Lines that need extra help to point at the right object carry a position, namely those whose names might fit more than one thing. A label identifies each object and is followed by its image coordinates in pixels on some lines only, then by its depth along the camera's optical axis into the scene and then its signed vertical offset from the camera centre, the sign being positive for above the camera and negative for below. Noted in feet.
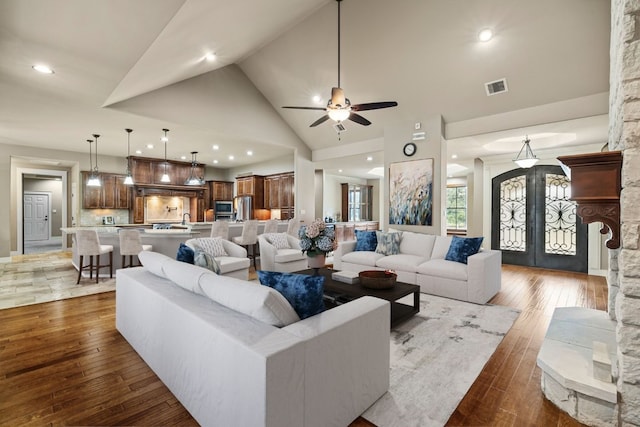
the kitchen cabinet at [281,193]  29.14 +2.09
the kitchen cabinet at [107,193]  27.55 +1.94
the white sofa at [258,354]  4.27 -2.40
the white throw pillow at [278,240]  18.71 -1.69
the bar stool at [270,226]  23.41 -1.00
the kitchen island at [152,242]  18.20 -1.76
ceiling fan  11.58 +4.23
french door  20.06 -0.62
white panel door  34.22 -0.38
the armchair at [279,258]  17.66 -2.71
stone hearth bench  5.57 -3.23
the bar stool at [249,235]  21.25 -1.60
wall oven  35.42 +0.42
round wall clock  19.12 +4.20
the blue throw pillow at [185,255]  9.50 -1.34
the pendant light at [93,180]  23.28 +2.72
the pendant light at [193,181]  25.12 +2.76
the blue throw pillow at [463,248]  13.94 -1.65
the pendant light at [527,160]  18.20 +3.29
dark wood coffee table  10.02 -2.76
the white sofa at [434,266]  12.87 -2.58
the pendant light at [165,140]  20.09 +5.58
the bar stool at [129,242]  16.58 -1.60
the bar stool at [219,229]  20.20 -1.06
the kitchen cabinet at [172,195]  29.91 +1.94
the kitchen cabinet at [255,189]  31.73 +2.67
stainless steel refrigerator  31.86 +0.59
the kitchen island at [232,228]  21.57 -1.11
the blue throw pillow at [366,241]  17.67 -1.66
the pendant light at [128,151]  20.18 +5.61
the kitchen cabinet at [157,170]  29.32 +4.54
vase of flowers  11.46 -1.08
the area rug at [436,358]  6.04 -3.99
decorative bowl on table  10.45 -2.38
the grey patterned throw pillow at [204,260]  9.33 -1.49
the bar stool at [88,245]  15.81 -1.69
